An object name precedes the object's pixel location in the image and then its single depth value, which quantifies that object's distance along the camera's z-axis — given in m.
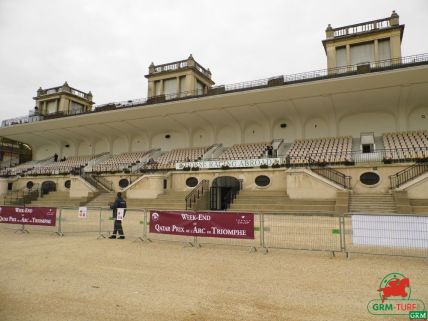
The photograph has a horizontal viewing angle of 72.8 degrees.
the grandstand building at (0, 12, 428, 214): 20.11
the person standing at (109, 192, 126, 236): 11.28
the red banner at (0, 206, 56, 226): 12.77
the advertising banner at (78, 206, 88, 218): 13.17
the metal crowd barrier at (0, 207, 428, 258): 7.70
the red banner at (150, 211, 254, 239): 9.23
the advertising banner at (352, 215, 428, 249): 7.55
